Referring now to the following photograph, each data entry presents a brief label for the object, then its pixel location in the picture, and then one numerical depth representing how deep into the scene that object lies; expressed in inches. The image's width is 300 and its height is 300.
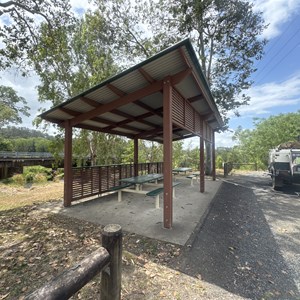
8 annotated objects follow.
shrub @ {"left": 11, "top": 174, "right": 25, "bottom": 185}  455.1
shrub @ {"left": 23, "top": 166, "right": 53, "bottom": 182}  479.2
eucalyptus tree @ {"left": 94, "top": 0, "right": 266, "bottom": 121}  410.3
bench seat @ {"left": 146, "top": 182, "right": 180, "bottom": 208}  188.8
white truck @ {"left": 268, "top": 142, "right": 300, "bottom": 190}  282.7
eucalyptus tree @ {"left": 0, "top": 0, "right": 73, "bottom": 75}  272.5
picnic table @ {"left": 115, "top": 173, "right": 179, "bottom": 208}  196.8
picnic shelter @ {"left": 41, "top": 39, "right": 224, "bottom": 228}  137.5
